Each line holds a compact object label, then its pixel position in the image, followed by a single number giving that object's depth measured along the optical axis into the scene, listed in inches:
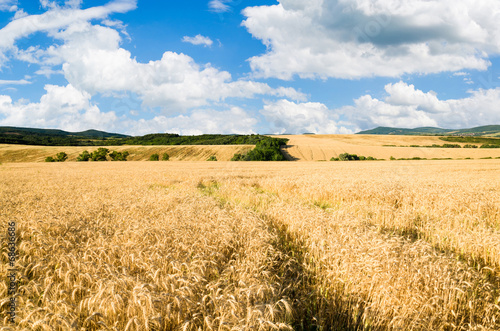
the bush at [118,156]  2976.6
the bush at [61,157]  2899.6
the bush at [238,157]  2758.4
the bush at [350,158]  2630.4
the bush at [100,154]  3048.7
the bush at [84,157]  3065.9
